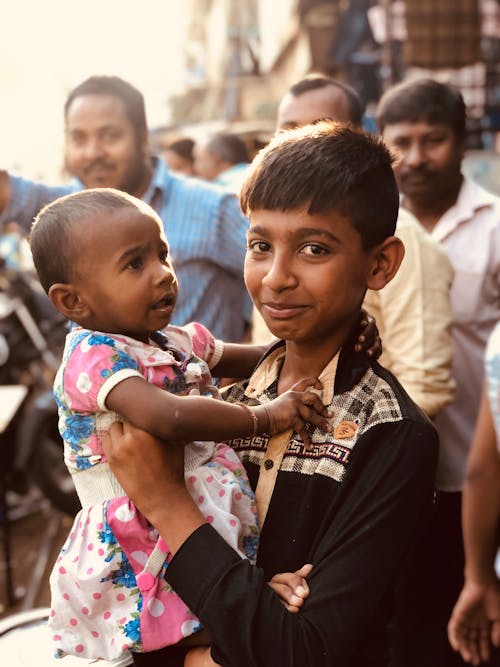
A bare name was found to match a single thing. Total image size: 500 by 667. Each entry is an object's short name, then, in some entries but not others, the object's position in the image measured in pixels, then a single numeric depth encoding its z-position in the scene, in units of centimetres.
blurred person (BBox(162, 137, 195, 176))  915
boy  137
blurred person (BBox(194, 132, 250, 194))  834
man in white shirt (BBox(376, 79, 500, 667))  293
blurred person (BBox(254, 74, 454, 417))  253
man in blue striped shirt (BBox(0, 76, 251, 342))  350
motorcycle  549
